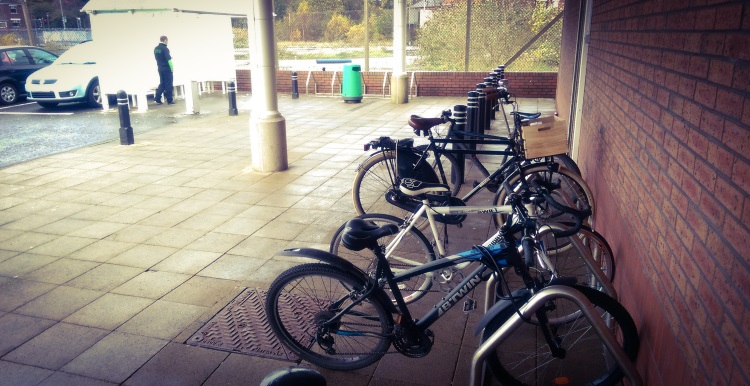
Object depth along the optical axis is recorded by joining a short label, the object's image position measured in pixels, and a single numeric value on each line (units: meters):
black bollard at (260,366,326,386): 1.40
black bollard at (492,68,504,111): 10.25
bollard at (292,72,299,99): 15.47
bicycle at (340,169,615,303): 3.36
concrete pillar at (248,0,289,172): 7.07
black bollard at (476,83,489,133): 7.99
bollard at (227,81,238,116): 12.31
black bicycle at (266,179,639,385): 2.73
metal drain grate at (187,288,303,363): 3.37
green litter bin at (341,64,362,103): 14.30
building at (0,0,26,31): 46.81
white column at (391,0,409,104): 13.56
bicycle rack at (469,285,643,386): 2.44
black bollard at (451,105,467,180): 6.97
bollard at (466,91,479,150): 7.68
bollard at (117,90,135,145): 9.39
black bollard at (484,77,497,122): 8.94
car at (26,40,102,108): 13.38
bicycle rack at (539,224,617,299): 3.06
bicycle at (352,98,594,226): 4.68
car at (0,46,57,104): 14.79
